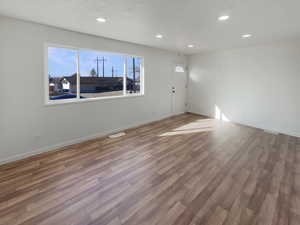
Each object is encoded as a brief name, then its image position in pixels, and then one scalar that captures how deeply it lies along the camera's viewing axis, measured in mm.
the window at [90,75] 3426
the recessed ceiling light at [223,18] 2613
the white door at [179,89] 6383
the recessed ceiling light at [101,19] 2768
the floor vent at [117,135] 4223
